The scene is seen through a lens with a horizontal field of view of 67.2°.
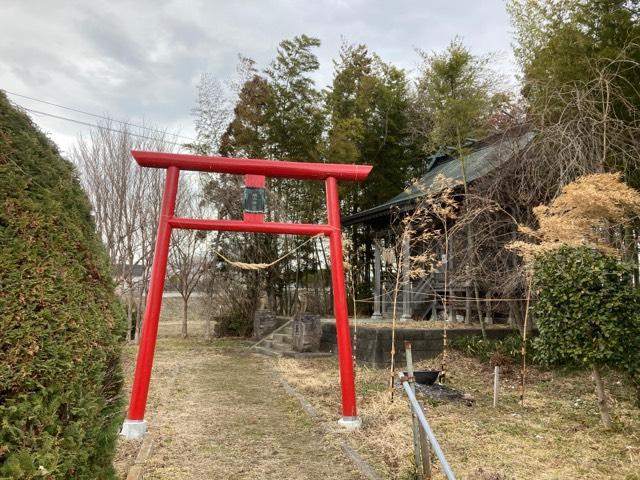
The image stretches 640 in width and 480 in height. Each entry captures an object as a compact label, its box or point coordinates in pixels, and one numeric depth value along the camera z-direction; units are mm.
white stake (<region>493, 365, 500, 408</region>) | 5230
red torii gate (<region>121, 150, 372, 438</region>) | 4631
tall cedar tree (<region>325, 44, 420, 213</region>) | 14273
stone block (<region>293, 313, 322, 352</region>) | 9914
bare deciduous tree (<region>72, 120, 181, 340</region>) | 11188
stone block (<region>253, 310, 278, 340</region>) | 12375
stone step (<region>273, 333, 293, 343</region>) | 10883
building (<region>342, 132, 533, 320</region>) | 7702
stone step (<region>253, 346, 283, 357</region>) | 10288
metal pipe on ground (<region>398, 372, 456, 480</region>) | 1971
